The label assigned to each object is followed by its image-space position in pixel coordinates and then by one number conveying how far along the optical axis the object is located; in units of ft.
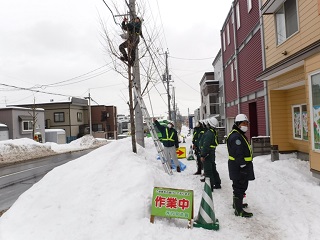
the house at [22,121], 93.35
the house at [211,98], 106.22
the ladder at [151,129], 27.40
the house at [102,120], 162.09
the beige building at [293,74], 22.79
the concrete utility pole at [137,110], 32.09
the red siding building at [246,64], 46.96
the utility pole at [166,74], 101.17
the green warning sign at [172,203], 14.90
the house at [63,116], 144.56
